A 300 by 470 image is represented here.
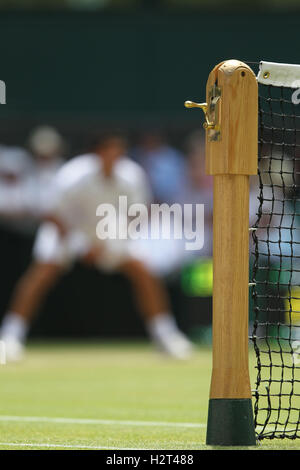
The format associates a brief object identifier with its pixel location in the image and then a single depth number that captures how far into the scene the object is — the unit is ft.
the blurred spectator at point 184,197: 43.83
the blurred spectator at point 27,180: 44.78
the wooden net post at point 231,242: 15.58
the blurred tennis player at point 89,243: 38.22
